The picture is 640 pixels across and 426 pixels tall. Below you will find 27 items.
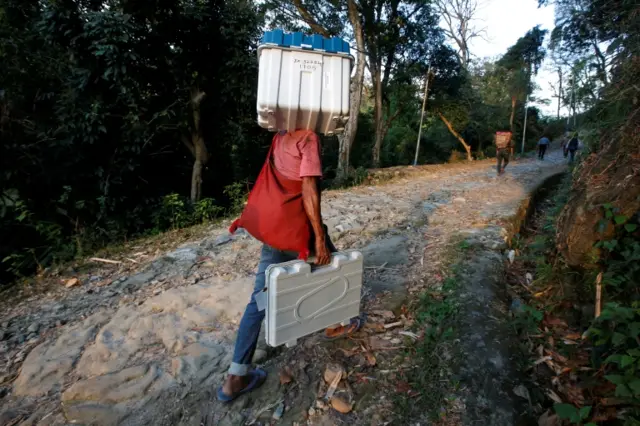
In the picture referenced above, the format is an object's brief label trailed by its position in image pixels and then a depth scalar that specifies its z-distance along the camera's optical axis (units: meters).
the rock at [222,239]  4.75
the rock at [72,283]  3.83
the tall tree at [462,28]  21.62
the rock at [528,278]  3.41
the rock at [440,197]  6.77
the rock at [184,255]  4.34
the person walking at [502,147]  9.87
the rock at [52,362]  2.28
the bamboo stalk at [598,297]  2.33
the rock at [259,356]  2.35
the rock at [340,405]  1.93
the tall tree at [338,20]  10.74
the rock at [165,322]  2.49
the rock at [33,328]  2.99
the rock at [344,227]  5.01
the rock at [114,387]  2.09
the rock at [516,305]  2.79
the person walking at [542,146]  15.83
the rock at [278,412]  1.93
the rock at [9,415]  2.01
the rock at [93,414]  1.94
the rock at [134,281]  3.72
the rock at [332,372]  2.13
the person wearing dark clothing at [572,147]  11.44
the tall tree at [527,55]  22.06
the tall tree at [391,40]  12.96
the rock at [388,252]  3.83
